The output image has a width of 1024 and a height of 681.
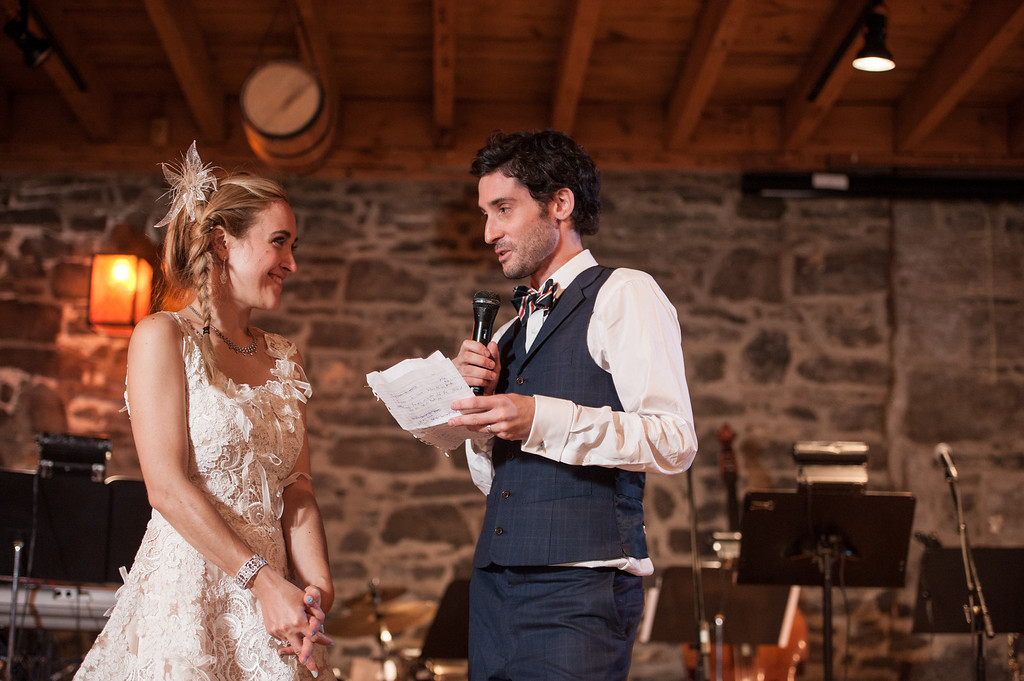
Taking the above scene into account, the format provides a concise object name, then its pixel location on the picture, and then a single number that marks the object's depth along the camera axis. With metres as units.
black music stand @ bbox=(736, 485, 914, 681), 3.36
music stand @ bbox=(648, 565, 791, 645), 3.81
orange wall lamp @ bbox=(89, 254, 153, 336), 4.54
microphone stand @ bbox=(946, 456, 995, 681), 3.23
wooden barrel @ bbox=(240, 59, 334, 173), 4.04
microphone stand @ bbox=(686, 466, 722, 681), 3.18
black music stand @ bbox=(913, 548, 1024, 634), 3.61
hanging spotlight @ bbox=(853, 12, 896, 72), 3.87
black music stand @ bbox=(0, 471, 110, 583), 3.21
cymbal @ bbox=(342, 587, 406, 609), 4.02
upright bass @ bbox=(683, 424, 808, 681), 4.20
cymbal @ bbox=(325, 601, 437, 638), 3.96
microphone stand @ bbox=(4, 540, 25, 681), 2.89
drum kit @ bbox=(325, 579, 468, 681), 3.98
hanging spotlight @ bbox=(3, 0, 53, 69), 4.03
